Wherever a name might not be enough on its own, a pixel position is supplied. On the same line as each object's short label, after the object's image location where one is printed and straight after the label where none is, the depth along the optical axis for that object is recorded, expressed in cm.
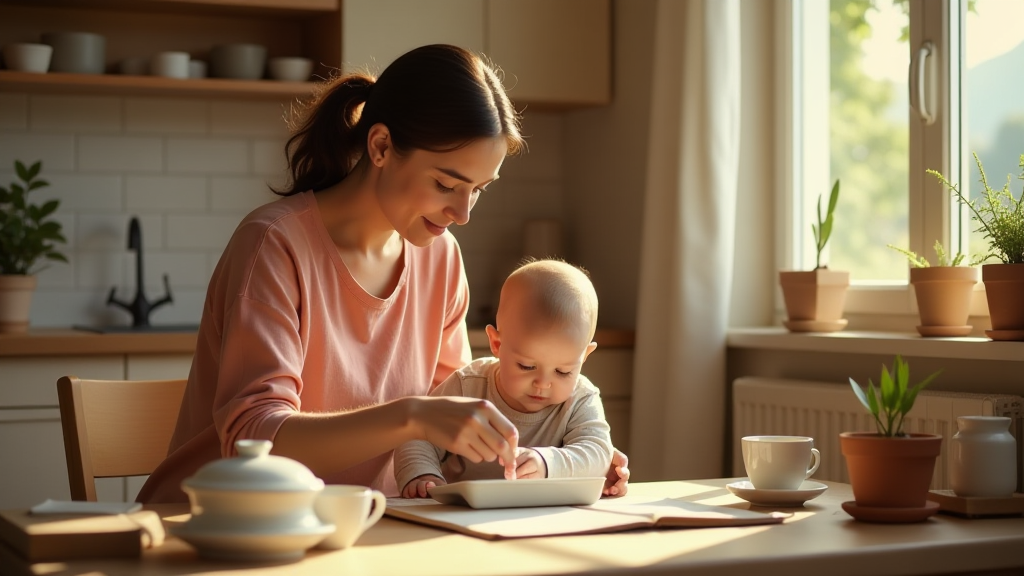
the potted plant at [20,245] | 338
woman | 170
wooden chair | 184
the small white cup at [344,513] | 126
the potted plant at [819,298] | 295
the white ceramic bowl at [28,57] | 342
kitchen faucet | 368
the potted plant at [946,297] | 255
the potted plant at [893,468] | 148
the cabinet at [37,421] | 309
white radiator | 238
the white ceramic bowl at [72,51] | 349
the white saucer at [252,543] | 120
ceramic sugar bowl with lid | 120
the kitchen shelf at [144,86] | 344
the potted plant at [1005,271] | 232
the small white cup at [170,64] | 352
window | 271
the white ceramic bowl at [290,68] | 364
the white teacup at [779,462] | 163
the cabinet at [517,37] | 360
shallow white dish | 153
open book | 137
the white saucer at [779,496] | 161
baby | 173
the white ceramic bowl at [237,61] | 363
